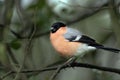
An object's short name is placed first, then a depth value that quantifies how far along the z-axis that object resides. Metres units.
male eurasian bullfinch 6.67
